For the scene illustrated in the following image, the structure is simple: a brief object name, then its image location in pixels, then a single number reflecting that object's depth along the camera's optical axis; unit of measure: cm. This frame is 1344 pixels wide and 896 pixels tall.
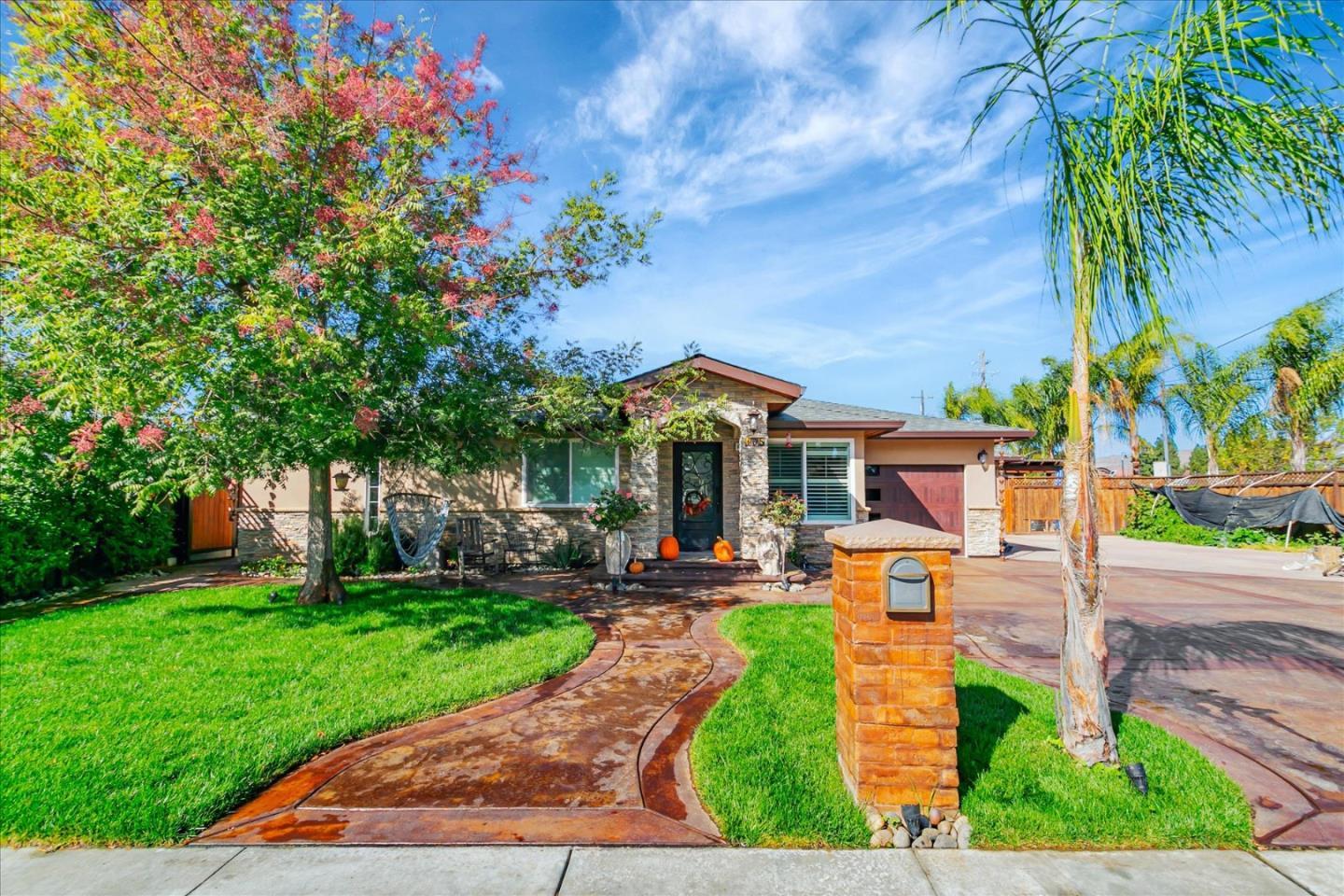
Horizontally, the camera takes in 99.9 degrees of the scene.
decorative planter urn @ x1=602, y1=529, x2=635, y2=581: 907
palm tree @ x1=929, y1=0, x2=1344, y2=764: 273
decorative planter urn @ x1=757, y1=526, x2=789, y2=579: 964
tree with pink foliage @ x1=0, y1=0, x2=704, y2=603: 468
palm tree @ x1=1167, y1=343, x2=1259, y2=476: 1844
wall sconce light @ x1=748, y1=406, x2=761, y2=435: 1043
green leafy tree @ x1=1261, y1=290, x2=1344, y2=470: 1562
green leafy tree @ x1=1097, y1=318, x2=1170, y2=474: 2081
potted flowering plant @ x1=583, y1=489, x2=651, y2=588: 909
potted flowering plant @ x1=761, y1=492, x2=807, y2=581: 941
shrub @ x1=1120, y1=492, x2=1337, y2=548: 1396
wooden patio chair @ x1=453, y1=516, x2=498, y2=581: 1042
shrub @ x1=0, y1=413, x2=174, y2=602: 767
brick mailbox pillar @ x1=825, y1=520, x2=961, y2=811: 263
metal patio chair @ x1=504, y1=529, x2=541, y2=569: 1116
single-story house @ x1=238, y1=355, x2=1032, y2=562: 1041
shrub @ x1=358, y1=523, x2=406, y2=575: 1022
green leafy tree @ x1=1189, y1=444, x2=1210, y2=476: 3354
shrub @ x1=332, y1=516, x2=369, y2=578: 1026
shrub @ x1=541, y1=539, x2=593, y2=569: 1083
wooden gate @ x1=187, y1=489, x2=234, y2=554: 1234
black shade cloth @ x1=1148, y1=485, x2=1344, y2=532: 1319
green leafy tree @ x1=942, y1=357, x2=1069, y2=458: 2552
